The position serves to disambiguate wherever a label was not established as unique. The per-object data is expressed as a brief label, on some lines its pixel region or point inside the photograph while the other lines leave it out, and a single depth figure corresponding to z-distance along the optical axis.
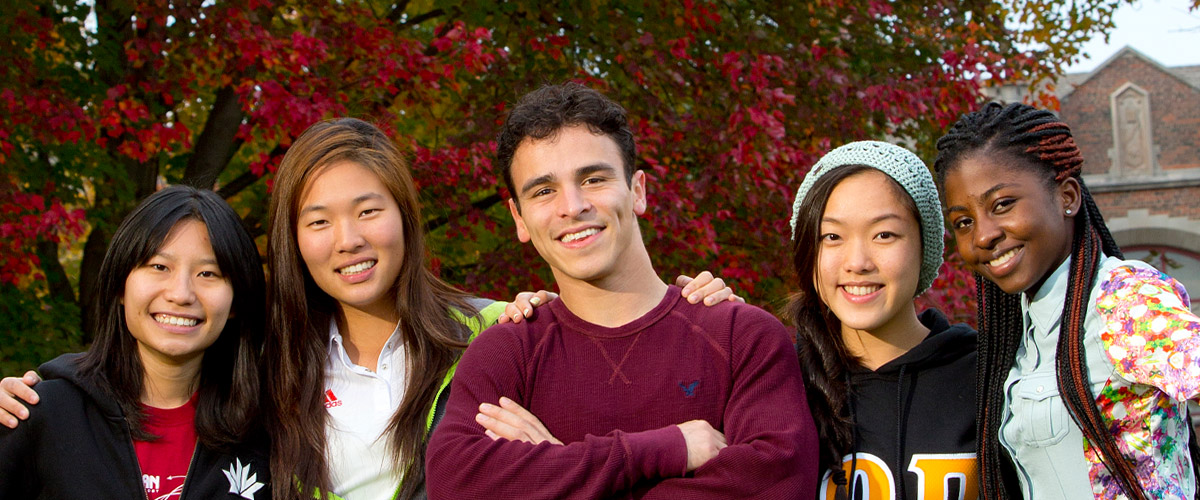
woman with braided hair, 2.22
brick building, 22.98
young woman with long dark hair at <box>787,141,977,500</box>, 2.59
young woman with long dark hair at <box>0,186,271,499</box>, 2.78
